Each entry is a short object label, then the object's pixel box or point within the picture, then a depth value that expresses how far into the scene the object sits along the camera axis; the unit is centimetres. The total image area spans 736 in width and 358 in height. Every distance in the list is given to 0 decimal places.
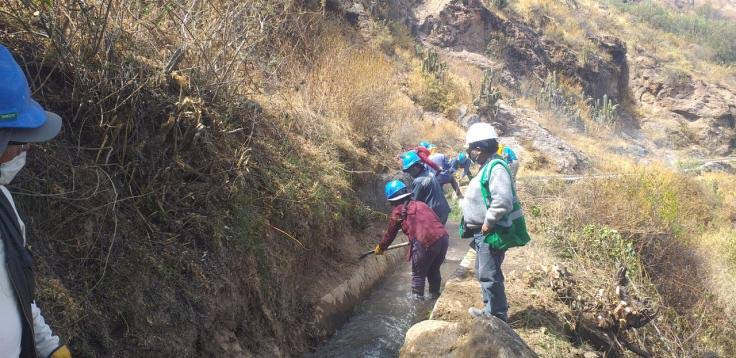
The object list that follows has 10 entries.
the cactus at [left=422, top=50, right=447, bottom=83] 1838
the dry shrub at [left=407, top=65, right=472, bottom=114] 1695
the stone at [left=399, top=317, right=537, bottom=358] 329
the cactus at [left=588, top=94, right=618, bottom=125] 2419
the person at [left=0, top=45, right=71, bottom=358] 163
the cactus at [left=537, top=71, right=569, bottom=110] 2298
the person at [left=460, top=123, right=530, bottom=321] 405
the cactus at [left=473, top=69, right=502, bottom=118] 1808
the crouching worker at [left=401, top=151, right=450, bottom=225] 641
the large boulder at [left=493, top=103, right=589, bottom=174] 1556
